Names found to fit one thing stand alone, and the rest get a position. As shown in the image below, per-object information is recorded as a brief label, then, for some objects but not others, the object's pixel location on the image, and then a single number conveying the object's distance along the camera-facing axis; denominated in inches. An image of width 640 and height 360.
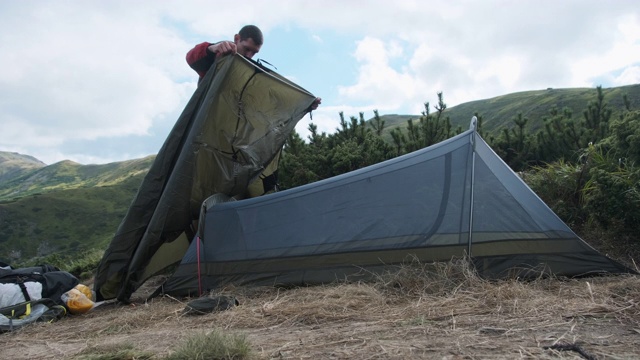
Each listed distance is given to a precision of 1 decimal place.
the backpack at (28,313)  200.8
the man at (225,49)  237.5
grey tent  187.2
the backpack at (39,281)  221.6
